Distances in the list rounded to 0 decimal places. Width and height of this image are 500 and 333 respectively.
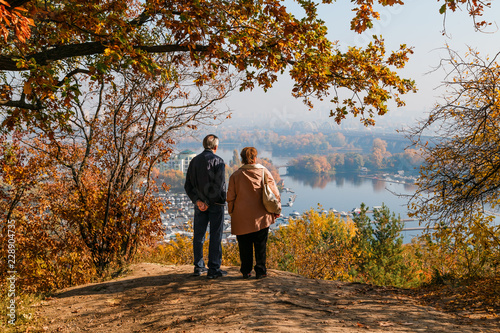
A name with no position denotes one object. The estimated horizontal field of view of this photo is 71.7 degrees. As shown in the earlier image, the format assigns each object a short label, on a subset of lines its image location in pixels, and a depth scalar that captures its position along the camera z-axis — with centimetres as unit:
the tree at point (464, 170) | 612
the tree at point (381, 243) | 1491
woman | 521
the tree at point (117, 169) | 693
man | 533
